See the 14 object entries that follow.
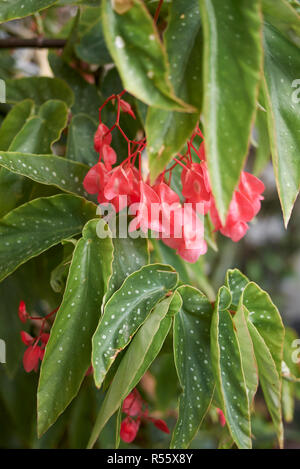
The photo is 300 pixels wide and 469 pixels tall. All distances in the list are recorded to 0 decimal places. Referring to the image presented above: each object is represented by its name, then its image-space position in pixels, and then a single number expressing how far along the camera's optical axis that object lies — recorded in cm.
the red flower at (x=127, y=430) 54
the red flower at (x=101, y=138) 45
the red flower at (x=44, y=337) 49
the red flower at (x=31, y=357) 48
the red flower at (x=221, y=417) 58
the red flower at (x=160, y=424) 58
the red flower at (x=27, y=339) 50
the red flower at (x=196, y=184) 40
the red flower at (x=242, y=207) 43
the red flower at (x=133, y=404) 52
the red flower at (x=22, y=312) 52
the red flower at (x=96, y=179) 42
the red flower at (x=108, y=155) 44
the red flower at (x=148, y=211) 39
